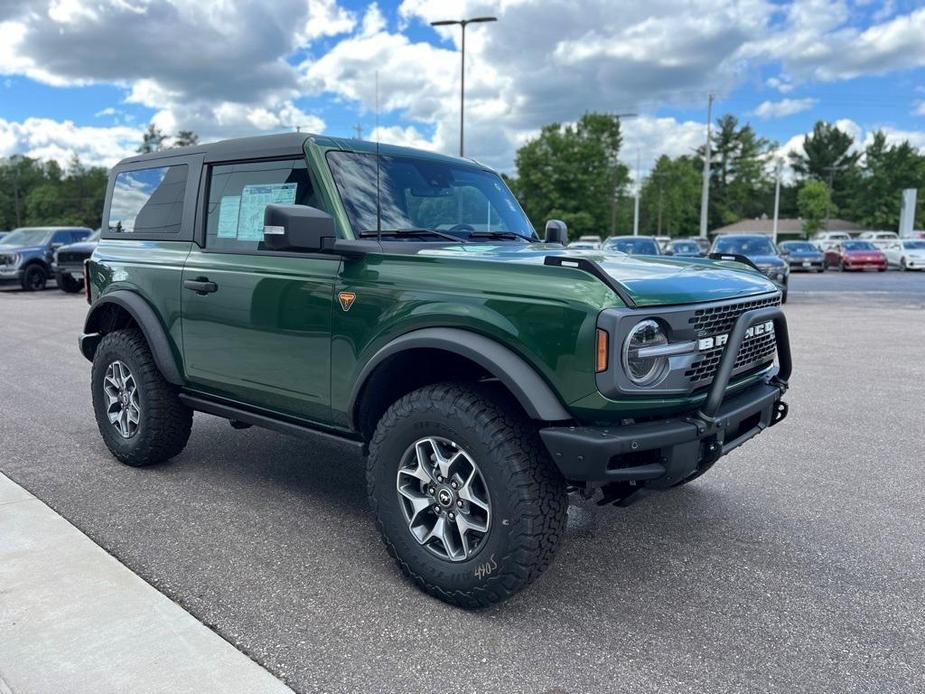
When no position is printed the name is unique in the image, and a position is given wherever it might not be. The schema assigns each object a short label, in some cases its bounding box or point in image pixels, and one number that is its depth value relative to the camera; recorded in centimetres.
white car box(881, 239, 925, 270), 3297
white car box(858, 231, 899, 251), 4991
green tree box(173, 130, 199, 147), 8776
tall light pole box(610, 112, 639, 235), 7275
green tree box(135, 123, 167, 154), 9172
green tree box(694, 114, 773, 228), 10552
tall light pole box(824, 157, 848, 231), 8545
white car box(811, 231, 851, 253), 4742
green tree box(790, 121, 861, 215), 10031
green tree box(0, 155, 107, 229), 8975
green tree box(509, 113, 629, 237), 6675
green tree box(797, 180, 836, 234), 8406
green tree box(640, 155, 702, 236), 9494
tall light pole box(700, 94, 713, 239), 3960
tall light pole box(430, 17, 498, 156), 2206
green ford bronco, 278
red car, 3178
